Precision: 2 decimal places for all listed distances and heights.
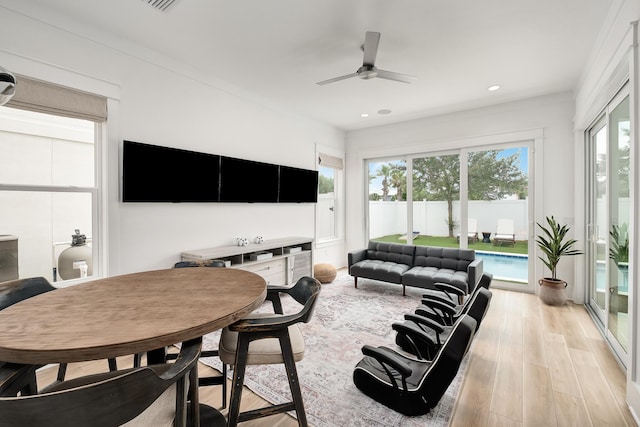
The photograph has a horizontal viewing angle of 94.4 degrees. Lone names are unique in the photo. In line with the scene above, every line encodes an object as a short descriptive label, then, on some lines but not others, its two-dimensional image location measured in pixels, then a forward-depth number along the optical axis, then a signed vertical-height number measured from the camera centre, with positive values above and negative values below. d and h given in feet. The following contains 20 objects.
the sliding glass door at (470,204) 15.15 +0.58
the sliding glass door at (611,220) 8.30 -0.18
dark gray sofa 12.86 -2.59
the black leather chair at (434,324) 6.66 -2.88
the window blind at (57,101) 7.58 +3.14
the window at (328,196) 18.88 +1.22
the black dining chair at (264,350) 4.71 -2.32
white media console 11.50 -1.89
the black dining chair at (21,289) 5.39 -1.45
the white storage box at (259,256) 12.63 -1.80
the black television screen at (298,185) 15.65 +1.61
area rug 6.11 -4.09
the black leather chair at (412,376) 5.45 -3.47
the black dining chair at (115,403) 2.47 -1.78
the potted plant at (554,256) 12.72 -1.88
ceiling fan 9.15 +4.70
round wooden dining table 3.16 -1.38
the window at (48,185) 7.73 +0.80
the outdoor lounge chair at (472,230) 16.25 -0.88
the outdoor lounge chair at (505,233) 15.29 -0.99
